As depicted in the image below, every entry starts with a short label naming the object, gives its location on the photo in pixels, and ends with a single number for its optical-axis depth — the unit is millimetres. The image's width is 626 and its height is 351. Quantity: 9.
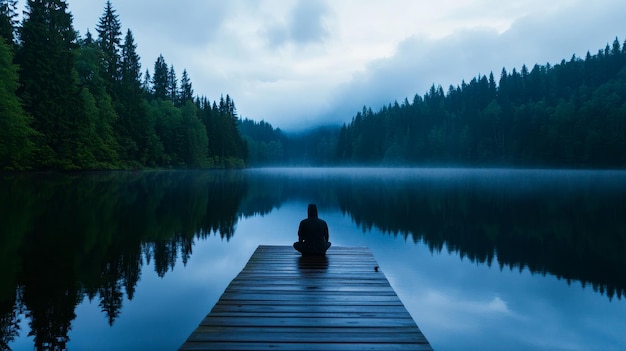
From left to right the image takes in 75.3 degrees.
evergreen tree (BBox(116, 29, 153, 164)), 65250
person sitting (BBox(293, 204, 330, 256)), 10305
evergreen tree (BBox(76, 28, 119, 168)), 54625
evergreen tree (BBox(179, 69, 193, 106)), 112875
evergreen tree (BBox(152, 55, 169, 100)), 101375
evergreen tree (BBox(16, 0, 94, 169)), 44188
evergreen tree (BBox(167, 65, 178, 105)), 108500
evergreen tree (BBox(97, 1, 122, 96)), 72244
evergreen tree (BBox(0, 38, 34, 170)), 34719
